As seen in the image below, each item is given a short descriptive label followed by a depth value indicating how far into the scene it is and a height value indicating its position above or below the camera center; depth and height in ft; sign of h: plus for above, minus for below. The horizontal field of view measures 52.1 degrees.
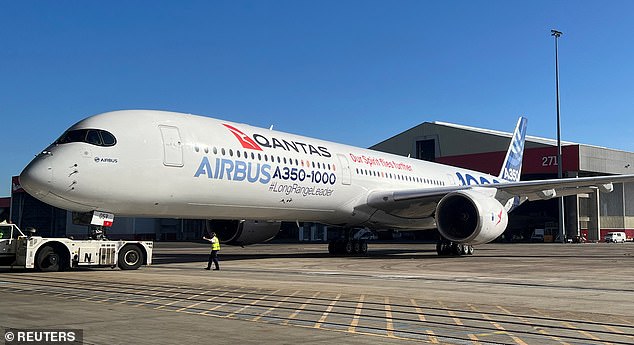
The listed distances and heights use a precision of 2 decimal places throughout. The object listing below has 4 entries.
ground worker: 60.84 -2.81
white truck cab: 53.83 -2.61
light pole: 166.58 +20.32
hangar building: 193.78 +19.73
